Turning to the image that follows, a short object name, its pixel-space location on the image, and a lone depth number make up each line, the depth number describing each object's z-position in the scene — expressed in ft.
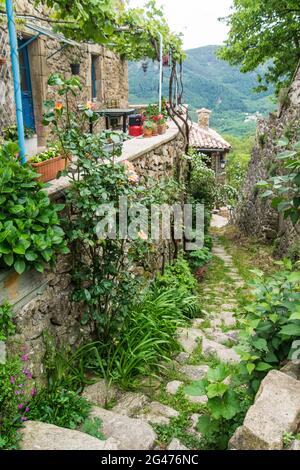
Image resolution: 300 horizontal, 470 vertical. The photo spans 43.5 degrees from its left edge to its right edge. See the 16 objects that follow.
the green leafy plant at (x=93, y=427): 7.25
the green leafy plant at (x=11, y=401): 6.20
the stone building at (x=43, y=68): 18.16
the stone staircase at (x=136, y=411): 6.38
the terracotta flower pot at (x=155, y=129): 18.97
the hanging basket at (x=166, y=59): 23.26
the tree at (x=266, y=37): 31.27
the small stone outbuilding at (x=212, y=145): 55.21
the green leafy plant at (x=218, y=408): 6.31
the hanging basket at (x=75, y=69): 25.79
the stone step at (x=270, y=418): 5.51
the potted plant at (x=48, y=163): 8.88
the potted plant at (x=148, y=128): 18.34
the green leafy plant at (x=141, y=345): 9.58
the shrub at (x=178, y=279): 16.07
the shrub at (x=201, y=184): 25.40
